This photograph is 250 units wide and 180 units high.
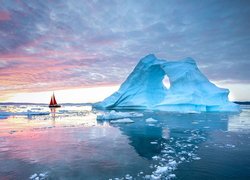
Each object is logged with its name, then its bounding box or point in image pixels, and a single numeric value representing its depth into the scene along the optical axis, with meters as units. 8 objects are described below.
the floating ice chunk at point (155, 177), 4.77
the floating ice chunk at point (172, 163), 5.74
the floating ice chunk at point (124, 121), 16.75
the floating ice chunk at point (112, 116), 18.81
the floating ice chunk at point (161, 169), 5.19
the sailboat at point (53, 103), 60.09
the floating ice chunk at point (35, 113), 24.86
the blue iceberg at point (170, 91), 28.94
